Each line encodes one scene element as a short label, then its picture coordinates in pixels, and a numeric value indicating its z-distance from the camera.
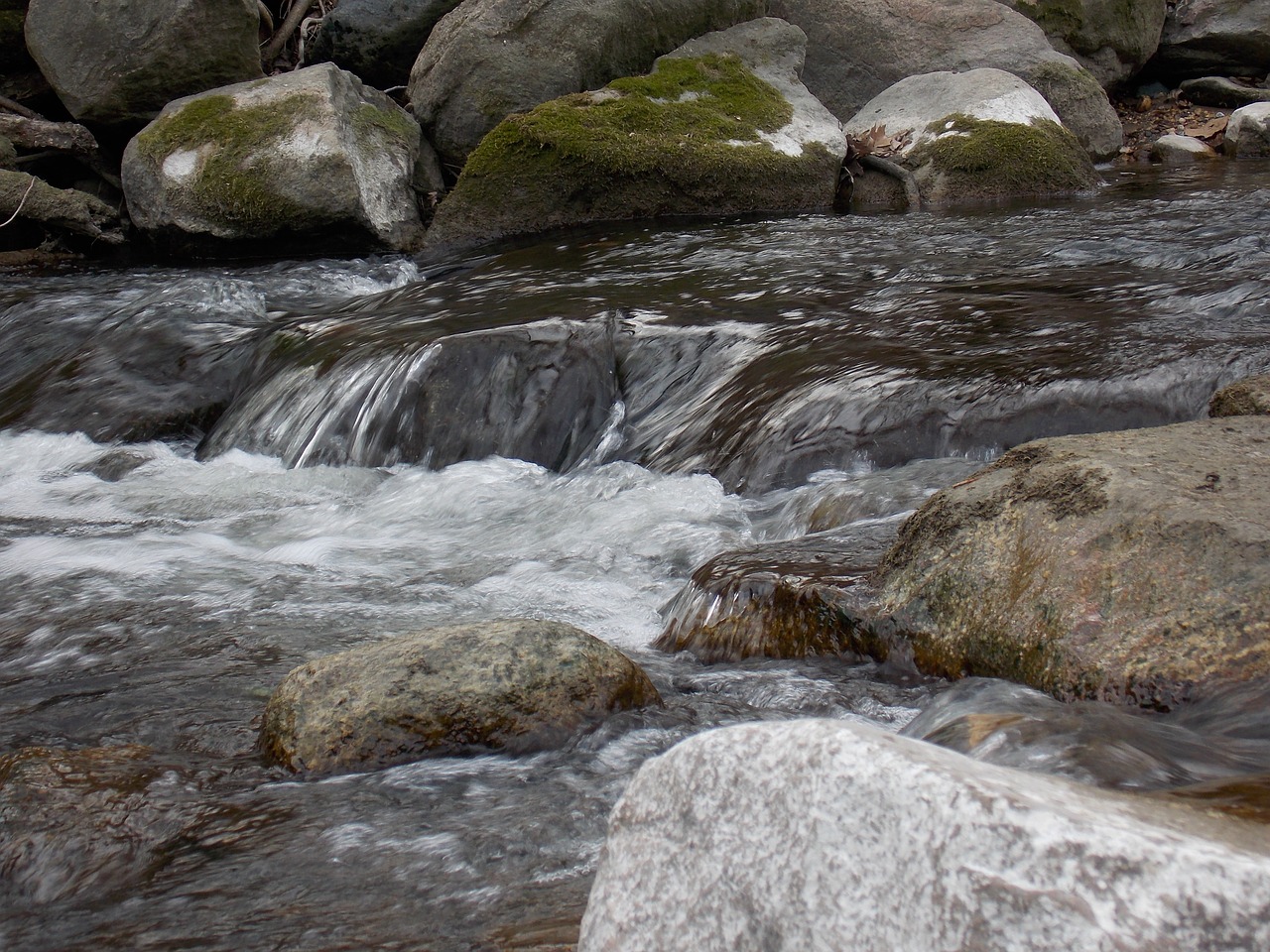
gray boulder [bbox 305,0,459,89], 12.42
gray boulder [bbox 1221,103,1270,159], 12.94
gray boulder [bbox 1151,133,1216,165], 12.89
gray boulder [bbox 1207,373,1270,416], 3.76
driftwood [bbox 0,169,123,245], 10.61
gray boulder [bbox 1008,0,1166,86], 14.65
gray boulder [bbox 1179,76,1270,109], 15.29
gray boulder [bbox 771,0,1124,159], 12.68
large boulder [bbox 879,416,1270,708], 2.55
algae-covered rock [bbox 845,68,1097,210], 10.55
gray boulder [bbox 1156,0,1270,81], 15.62
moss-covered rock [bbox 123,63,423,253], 9.91
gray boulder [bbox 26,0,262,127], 10.94
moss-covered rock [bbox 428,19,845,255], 10.27
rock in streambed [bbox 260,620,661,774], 2.84
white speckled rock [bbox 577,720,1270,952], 1.17
